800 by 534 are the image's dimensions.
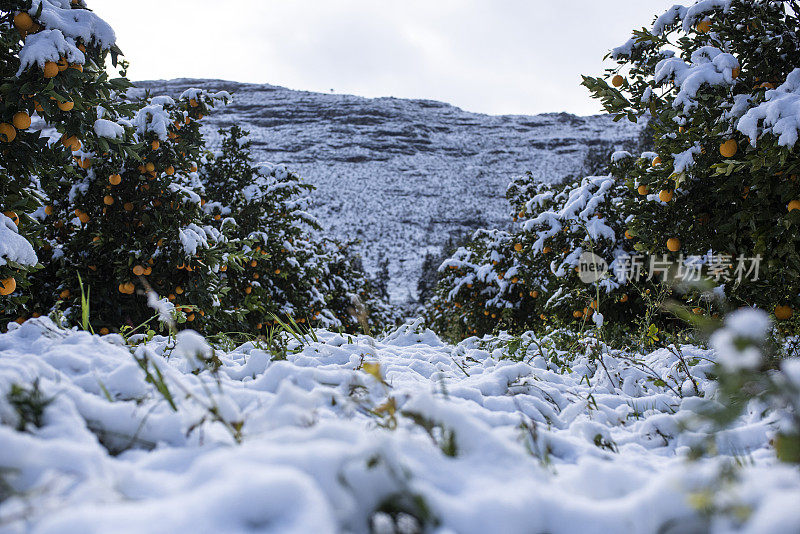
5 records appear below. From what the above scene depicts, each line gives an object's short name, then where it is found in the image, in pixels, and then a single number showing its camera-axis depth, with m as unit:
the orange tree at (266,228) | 6.86
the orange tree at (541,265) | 5.09
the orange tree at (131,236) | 4.18
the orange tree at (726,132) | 2.39
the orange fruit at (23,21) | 2.44
